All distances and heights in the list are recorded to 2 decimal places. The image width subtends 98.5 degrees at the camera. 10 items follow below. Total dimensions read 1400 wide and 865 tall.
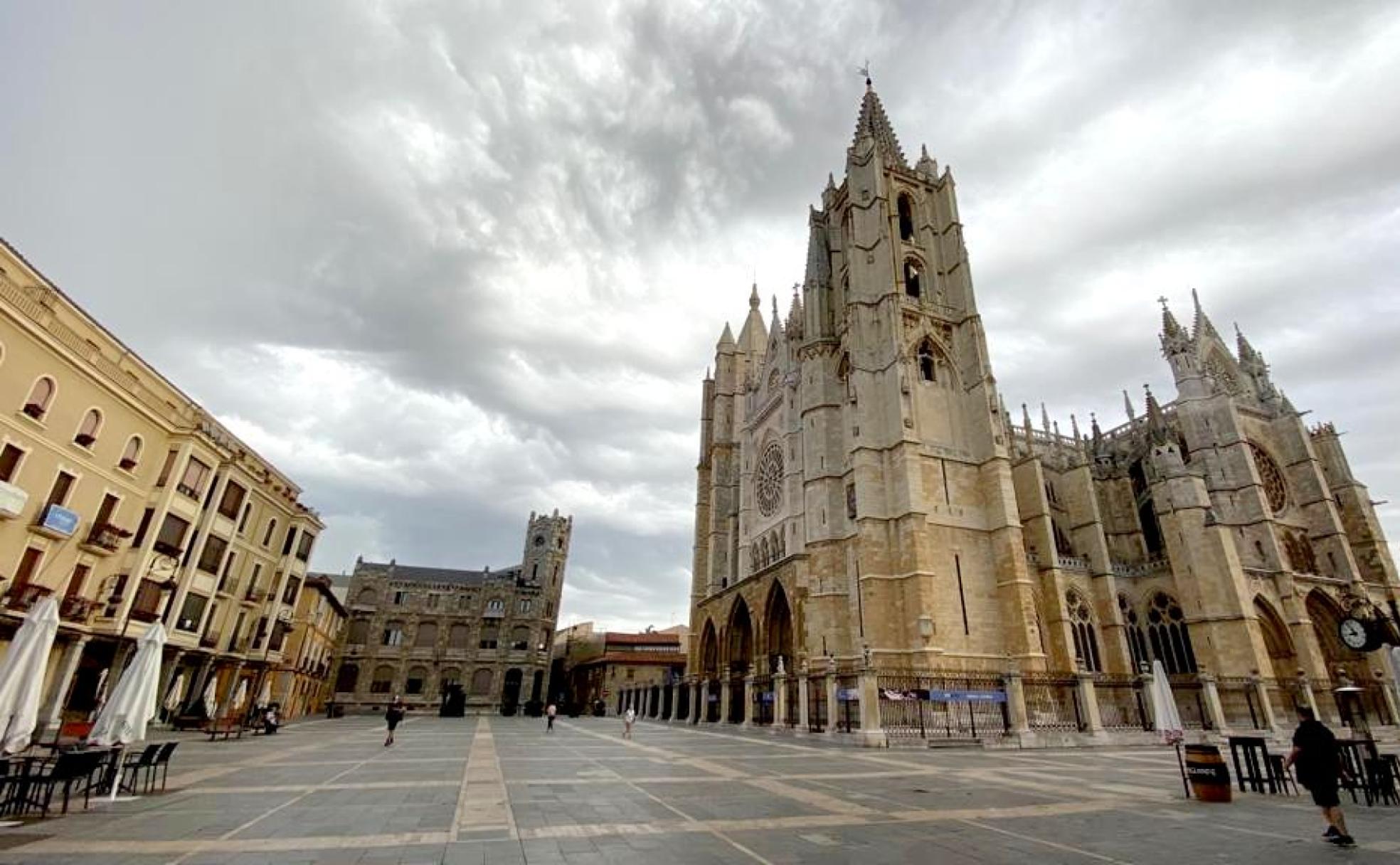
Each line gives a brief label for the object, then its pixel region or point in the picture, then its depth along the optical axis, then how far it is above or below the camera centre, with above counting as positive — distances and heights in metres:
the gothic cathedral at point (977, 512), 28.70 +9.67
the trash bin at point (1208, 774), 9.13 -0.98
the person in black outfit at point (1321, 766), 6.38 -0.60
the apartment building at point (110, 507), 17.89 +5.13
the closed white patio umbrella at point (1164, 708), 12.51 -0.11
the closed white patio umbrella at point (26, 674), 8.84 -0.26
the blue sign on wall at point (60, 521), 18.41 +3.92
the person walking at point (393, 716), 18.91 -1.35
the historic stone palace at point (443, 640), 52.97 +2.78
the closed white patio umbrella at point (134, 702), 10.01 -0.67
